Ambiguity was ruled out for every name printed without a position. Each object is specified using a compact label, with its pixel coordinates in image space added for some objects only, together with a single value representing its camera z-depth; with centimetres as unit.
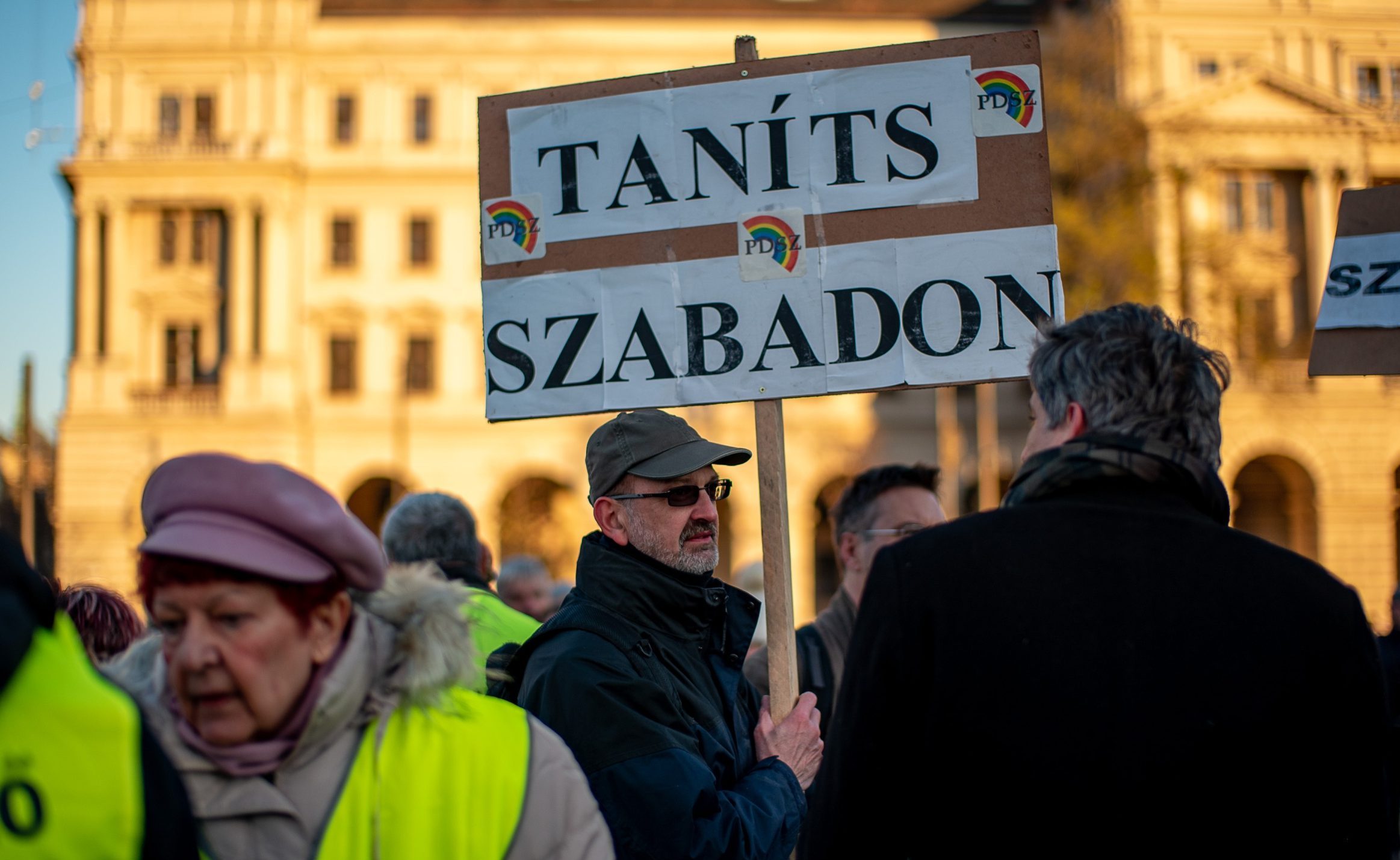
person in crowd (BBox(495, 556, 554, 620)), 775
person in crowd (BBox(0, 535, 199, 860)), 160
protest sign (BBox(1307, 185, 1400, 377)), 402
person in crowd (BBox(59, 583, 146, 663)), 354
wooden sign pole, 331
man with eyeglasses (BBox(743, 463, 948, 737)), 438
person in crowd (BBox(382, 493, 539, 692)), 454
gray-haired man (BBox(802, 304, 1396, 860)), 189
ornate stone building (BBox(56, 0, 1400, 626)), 3475
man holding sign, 263
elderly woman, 184
